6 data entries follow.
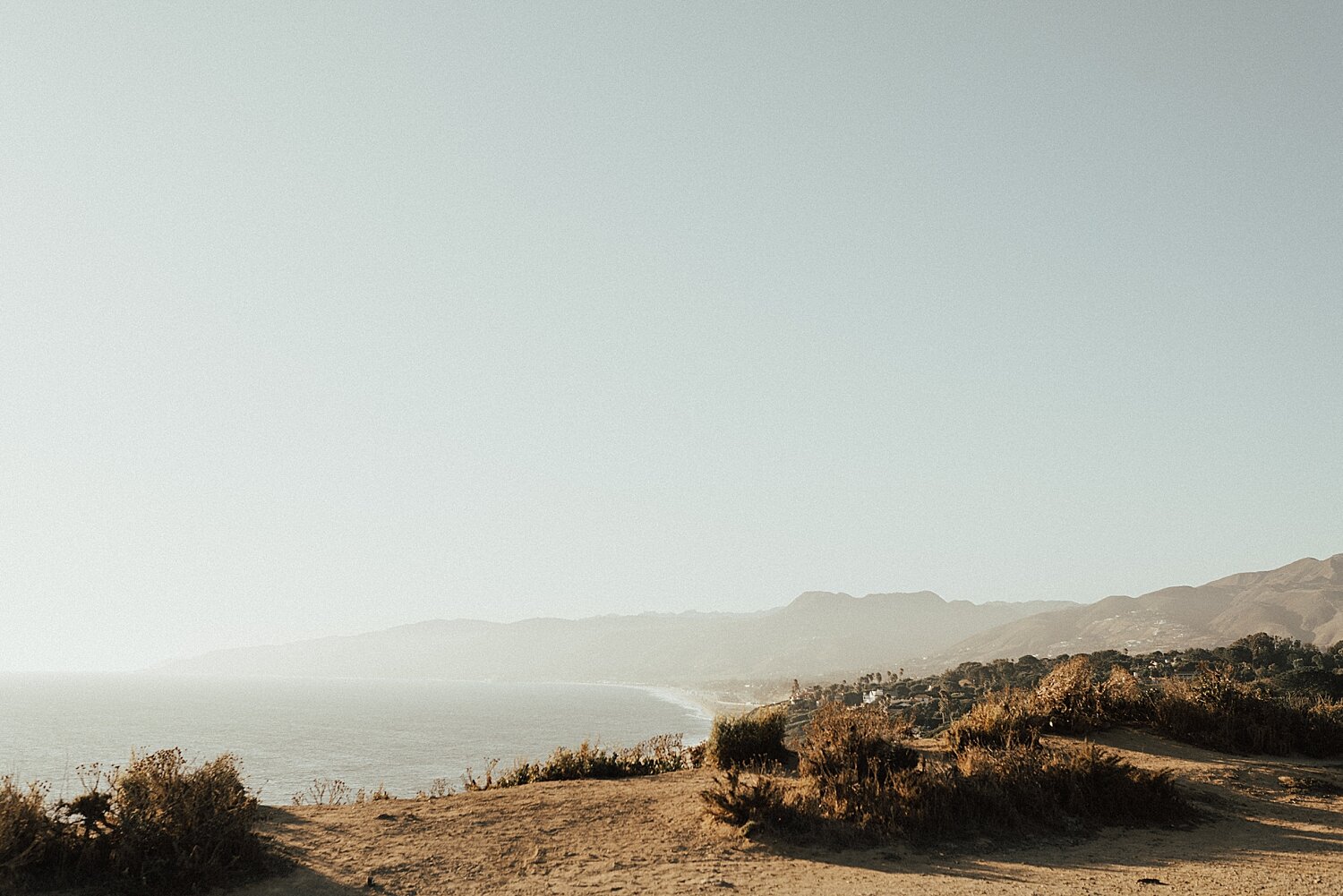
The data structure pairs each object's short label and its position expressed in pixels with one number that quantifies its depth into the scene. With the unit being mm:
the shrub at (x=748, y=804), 10562
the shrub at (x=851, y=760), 10836
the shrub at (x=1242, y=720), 16125
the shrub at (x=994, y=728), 14078
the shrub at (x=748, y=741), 14781
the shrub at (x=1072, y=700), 16328
